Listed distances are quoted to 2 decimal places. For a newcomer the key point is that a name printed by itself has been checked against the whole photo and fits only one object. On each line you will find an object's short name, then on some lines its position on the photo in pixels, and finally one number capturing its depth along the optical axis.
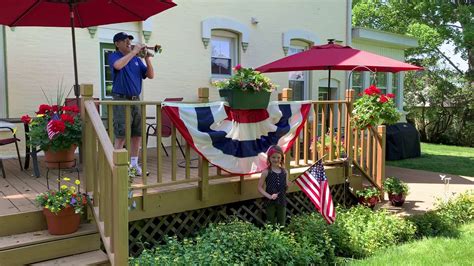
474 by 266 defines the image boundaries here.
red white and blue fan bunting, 4.36
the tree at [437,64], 18.17
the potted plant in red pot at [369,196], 6.11
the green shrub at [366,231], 4.77
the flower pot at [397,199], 6.29
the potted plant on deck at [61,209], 3.57
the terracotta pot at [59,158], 4.16
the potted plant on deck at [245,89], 4.56
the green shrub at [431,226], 5.44
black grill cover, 11.47
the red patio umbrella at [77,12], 4.69
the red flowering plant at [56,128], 3.90
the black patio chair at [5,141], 4.98
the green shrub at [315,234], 4.52
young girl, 4.68
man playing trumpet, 4.48
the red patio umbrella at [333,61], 6.86
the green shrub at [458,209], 5.92
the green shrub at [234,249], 3.71
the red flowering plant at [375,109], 5.79
